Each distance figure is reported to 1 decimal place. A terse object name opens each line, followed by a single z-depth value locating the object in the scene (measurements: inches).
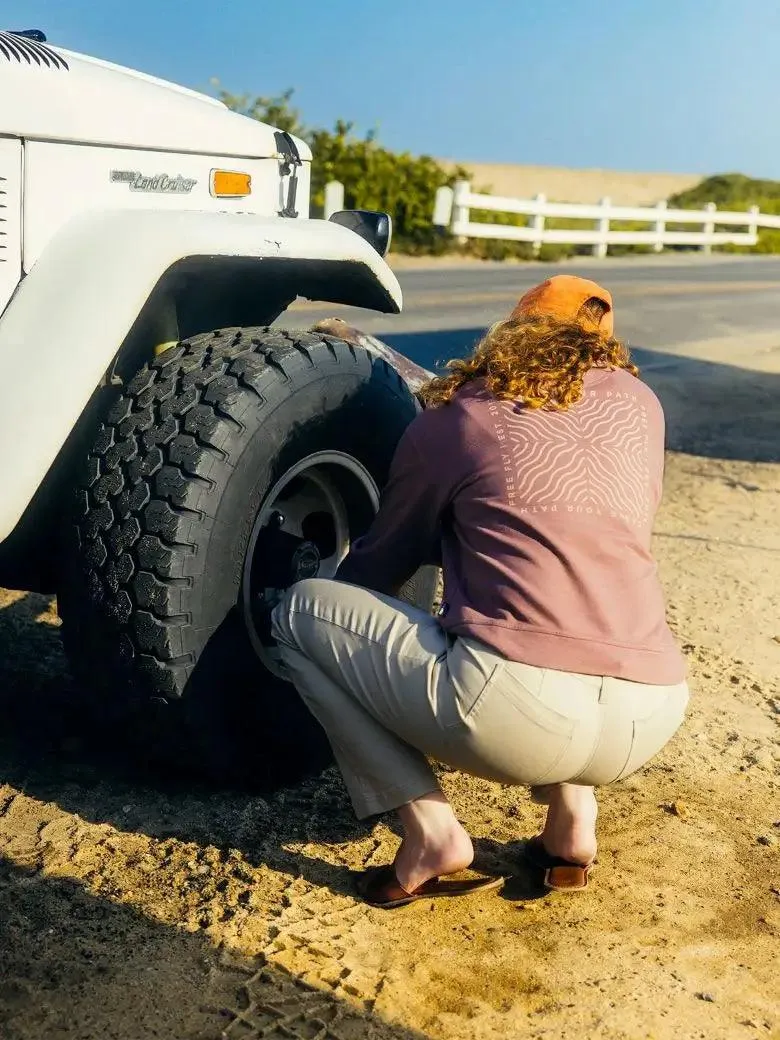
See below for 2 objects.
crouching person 104.3
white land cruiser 109.0
